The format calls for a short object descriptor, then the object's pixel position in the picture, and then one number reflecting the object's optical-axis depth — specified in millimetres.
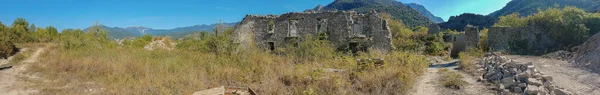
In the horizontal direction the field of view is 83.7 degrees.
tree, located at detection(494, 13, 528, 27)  23495
